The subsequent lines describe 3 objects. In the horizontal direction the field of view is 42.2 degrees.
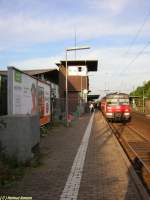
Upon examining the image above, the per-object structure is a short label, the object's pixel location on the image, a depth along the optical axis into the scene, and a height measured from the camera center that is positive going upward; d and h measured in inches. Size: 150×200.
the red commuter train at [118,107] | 686.4 -19.2
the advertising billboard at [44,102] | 396.7 +0.9
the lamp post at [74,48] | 508.4 +142.3
